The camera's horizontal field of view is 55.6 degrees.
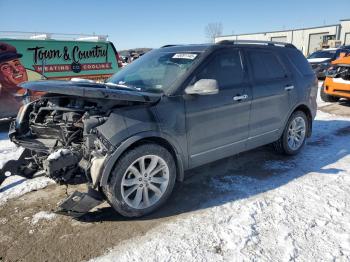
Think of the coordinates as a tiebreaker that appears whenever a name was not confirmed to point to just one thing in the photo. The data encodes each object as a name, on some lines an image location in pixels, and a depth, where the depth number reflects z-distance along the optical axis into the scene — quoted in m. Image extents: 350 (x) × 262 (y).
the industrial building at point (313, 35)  47.88
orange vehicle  9.21
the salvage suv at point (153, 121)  3.26
